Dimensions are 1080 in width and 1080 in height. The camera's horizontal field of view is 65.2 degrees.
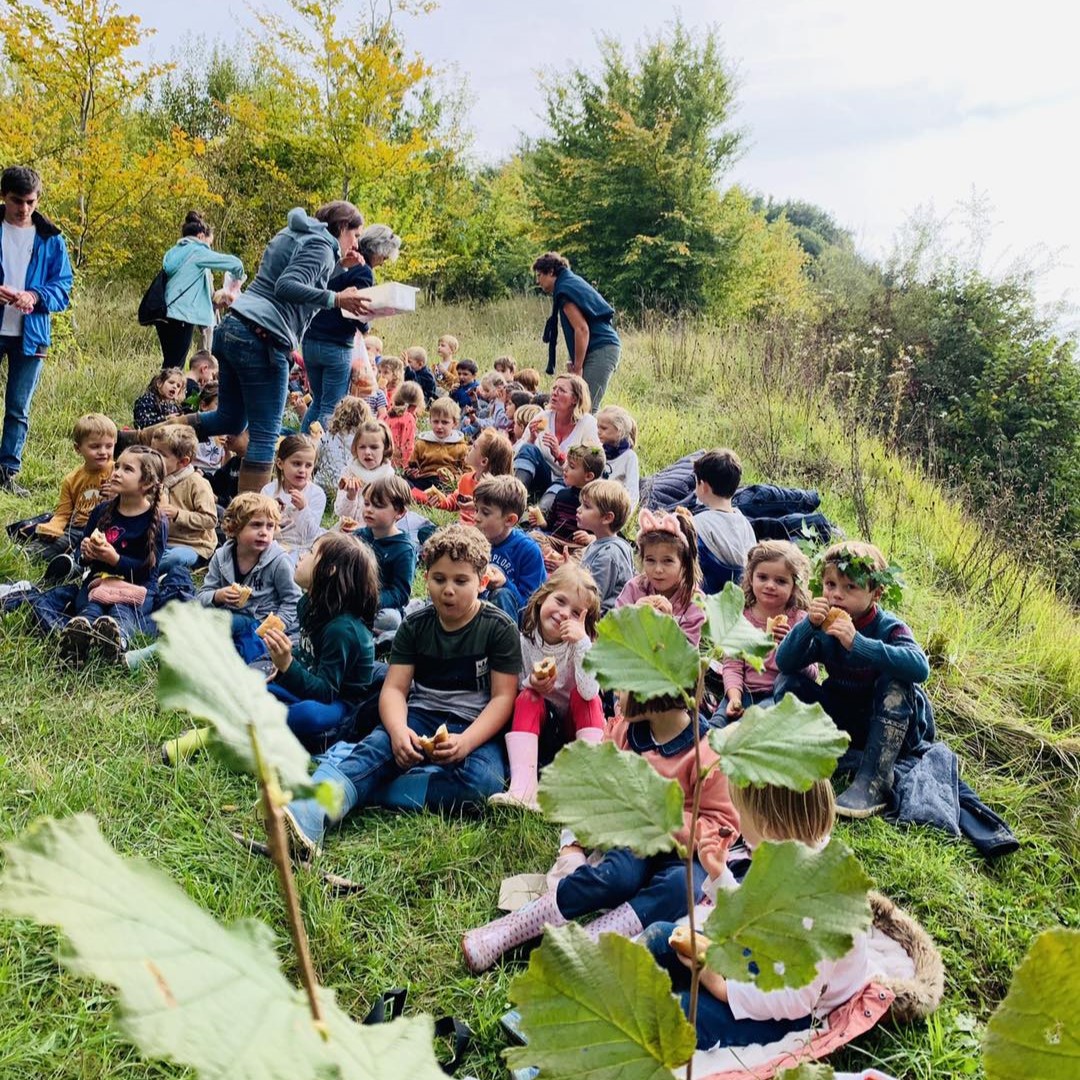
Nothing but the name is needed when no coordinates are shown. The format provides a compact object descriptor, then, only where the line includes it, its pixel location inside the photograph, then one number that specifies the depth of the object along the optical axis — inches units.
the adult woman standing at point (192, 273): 297.6
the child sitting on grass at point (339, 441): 244.1
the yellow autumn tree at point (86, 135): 339.0
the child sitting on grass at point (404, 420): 297.9
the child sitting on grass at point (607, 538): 180.2
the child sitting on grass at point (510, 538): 180.7
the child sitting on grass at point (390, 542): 177.6
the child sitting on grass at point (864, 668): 127.6
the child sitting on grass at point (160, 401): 261.5
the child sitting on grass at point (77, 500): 189.2
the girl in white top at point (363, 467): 224.1
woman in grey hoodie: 181.6
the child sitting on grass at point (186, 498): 196.2
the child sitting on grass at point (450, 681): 129.3
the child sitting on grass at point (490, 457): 235.8
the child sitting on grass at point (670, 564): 157.2
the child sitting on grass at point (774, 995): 80.6
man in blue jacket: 207.5
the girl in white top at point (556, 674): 133.8
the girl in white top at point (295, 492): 203.5
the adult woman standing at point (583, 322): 273.6
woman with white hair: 227.6
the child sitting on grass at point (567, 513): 217.3
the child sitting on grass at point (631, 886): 97.4
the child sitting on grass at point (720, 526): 184.2
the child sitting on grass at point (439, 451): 287.9
